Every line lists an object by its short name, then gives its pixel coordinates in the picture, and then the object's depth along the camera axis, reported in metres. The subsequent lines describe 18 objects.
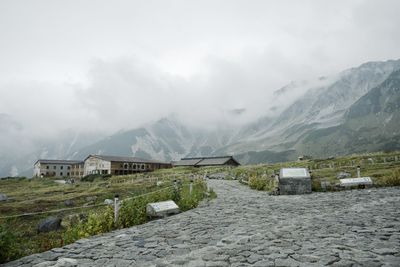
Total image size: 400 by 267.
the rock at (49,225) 17.45
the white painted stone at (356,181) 22.75
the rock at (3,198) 40.94
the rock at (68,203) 31.27
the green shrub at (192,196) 17.03
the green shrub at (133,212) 13.06
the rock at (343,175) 31.58
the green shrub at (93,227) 11.12
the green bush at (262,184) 27.68
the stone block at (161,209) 14.34
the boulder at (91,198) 33.46
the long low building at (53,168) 124.41
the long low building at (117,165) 102.94
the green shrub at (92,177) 82.42
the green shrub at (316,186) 23.74
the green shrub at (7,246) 8.52
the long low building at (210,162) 108.39
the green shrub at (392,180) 22.92
